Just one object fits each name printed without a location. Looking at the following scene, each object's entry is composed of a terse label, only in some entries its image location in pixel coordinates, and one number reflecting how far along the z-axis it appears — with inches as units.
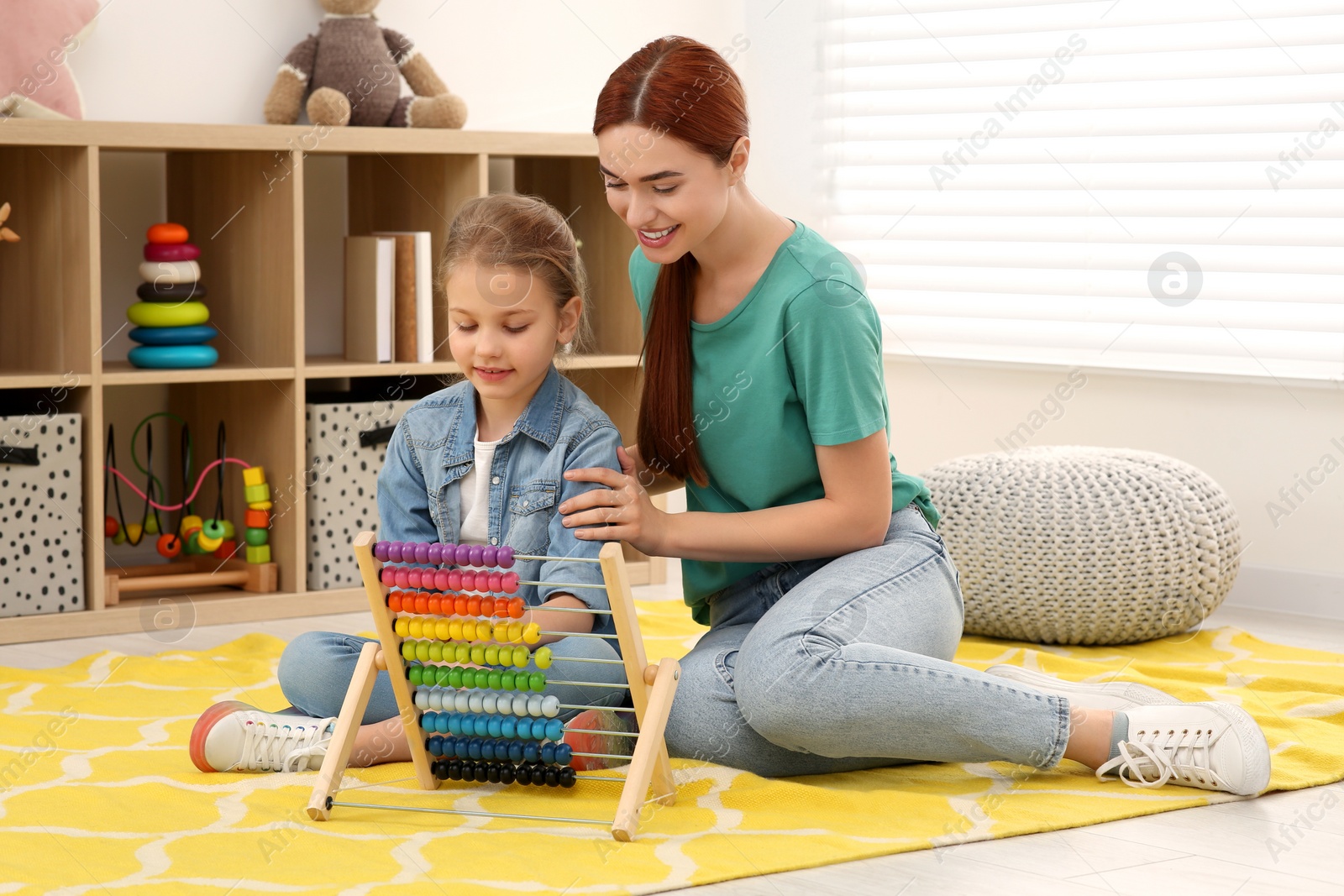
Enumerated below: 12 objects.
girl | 132.0
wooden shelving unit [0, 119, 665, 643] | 205.9
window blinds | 224.5
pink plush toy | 213.0
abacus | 120.1
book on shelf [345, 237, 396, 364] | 230.1
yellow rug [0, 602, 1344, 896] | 109.6
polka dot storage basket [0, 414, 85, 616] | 201.9
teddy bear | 237.6
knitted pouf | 193.9
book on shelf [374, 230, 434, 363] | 232.1
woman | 126.0
